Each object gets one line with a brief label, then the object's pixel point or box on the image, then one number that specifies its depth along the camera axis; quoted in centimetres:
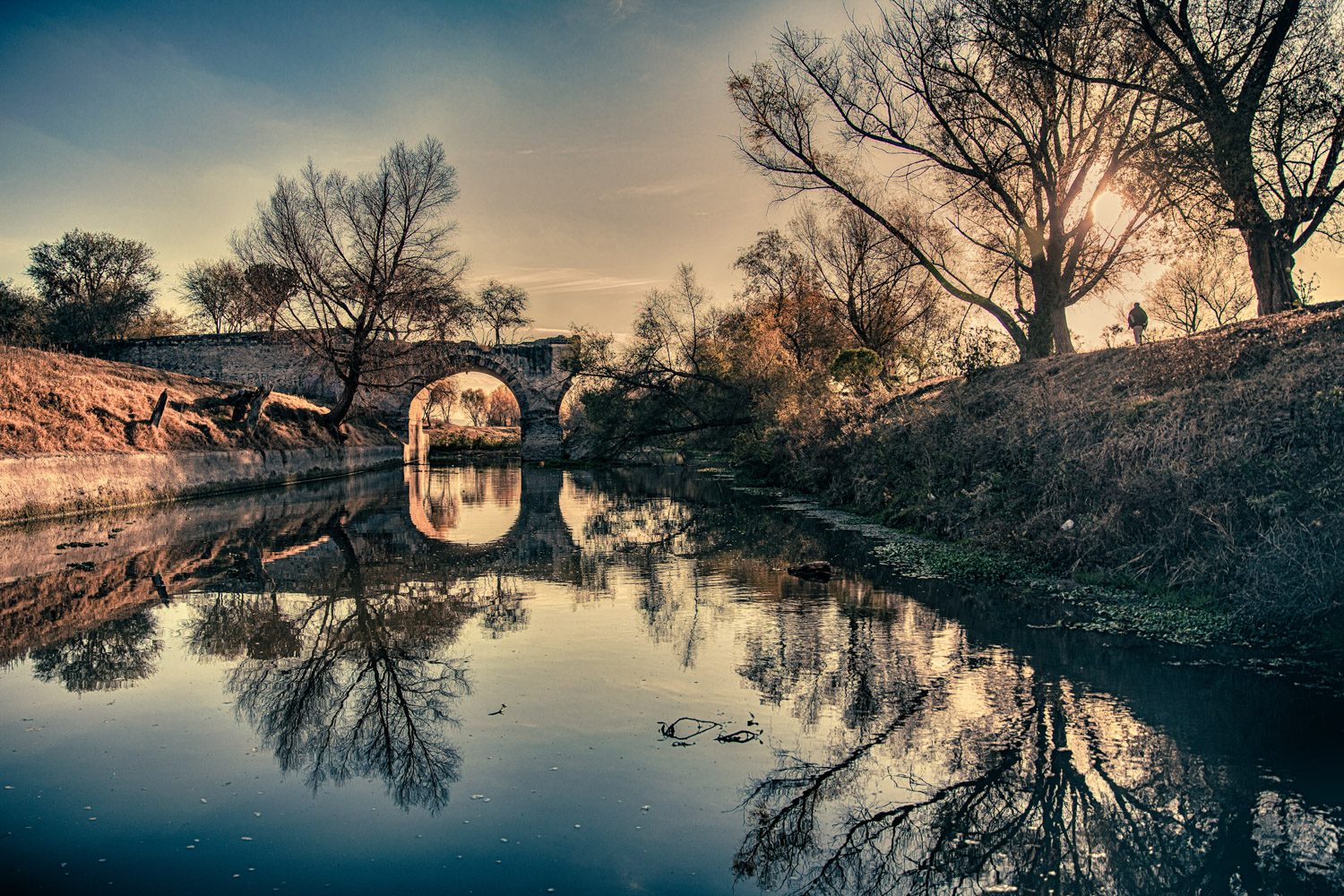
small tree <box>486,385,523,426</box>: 10738
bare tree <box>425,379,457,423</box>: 6506
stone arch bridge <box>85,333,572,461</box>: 4119
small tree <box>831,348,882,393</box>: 2278
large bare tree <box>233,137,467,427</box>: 2644
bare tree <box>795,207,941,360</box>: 3241
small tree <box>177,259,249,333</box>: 5297
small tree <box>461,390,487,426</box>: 10362
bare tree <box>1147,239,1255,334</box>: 3809
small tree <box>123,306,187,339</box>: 5109
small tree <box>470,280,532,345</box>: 5700
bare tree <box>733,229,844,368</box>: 3262
